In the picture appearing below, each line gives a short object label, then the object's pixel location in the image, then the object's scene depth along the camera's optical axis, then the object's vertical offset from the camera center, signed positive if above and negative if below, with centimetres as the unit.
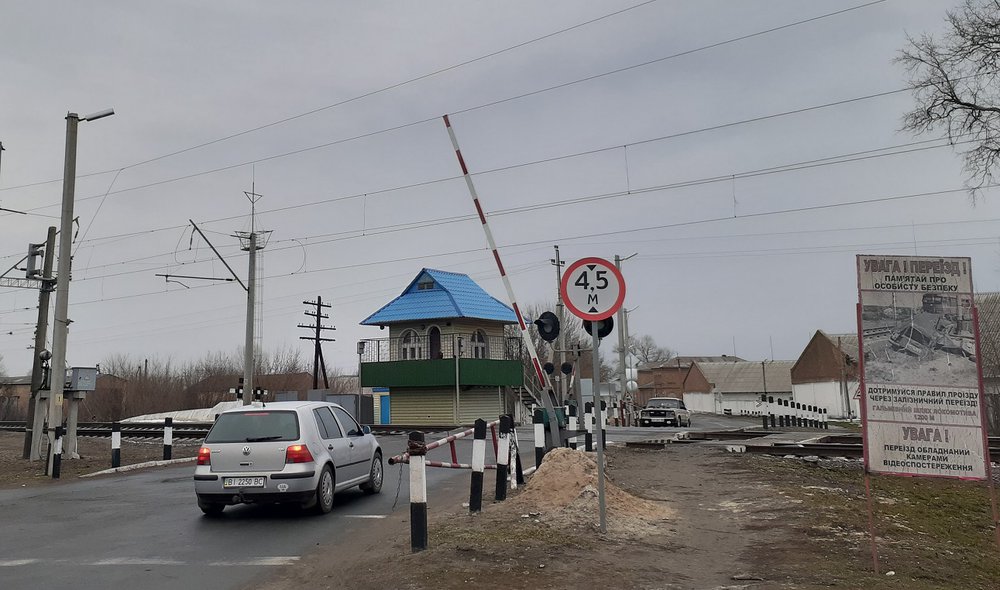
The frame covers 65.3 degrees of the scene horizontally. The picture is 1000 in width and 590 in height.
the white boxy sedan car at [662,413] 4028 -163
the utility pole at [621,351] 4356 +172
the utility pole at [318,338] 5222 +345
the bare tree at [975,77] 2083 +793
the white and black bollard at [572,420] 1414 -67
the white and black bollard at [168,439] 1925 -119
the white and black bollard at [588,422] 1659 -92
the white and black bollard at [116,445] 1744 -120
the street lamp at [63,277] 1762 +266
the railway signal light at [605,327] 888 +65
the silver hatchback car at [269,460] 1001 -92
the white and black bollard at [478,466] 910 -95
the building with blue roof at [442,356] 3941 +156
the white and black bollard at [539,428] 1255 -72
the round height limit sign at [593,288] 791 +95
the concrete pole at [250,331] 2962 +227
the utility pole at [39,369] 1947 +65
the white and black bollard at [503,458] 995 -96
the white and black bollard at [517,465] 1183 -123
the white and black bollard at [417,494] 692 -97
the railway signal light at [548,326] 1185 +87
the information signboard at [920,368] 675 +7
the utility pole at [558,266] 4555 +684
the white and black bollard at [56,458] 1661 -139
